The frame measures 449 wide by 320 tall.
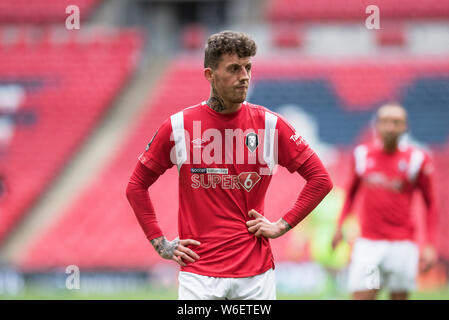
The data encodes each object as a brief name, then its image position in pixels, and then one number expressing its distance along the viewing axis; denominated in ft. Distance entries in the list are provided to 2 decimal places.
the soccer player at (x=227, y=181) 22.72
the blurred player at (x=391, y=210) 36.78
